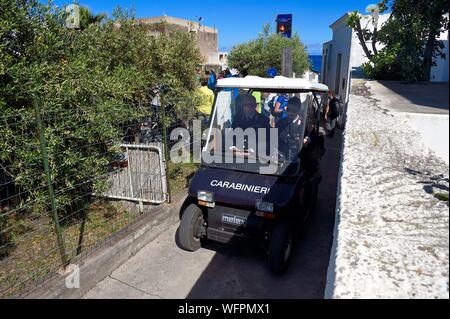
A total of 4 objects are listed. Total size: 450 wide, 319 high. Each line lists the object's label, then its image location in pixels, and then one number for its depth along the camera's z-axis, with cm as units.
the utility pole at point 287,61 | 917
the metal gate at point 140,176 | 545
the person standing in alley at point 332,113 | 1044
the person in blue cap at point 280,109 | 427
